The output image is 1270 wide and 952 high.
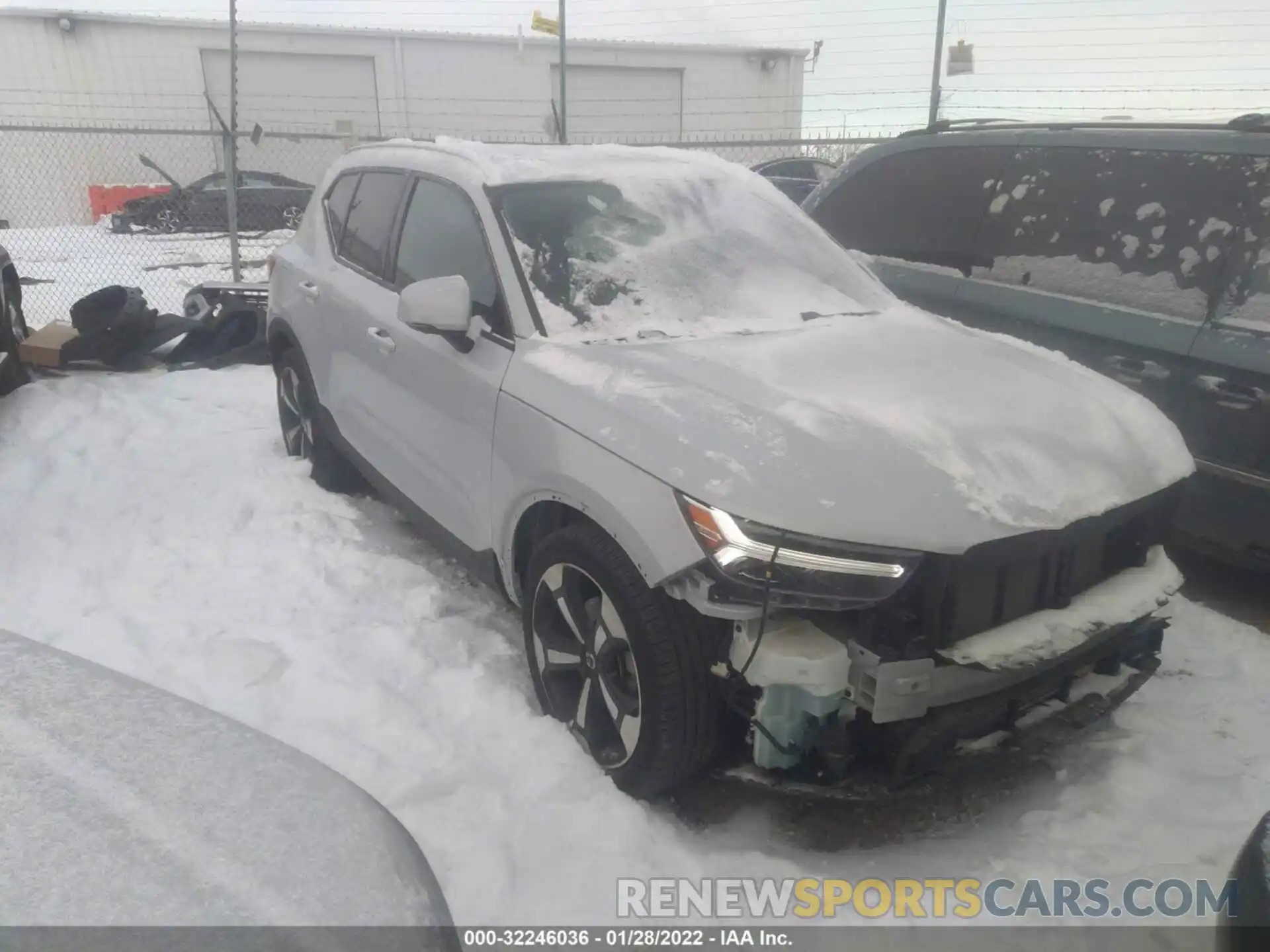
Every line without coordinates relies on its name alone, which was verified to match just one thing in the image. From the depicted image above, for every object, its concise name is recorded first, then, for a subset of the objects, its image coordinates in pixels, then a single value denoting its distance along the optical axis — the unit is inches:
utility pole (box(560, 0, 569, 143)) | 374.7
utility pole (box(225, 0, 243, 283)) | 342.0
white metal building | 834.8
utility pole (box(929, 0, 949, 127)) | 350.6
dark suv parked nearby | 135.7
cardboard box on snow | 261.4
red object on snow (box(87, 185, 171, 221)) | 783.7
